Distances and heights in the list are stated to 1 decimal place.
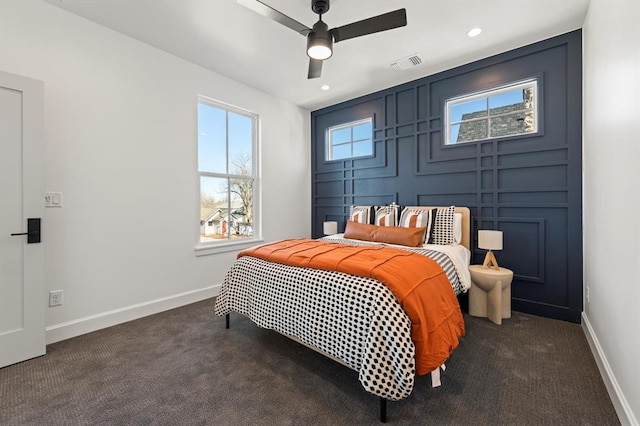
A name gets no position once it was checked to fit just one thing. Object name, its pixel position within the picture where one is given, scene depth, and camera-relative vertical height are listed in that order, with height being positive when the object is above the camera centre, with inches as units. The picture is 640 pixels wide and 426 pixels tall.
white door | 77.6 -0.2
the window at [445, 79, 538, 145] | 117.3 +44.8
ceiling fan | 76.4 +54.5
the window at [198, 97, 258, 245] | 138.2 +21.6
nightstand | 102.3 -31.6
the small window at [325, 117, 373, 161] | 168.1 +46.4
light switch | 91.0 +4.7
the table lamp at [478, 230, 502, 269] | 107.9 -12.4
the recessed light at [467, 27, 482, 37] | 102.9 +68.0
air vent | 122.5 +68.7
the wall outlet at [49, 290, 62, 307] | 91.8 -28.4
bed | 56.5 -23.0
